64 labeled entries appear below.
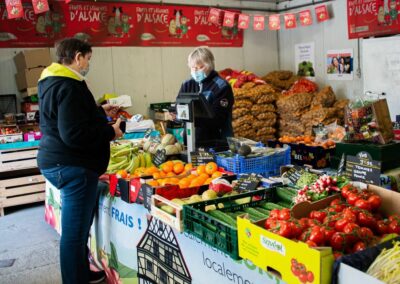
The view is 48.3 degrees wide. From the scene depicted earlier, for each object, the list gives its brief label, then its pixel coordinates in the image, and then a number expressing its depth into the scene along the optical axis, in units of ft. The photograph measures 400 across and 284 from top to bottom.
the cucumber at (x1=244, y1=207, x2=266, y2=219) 7.25
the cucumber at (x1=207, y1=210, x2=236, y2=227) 7.03
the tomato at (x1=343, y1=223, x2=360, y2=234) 5.69
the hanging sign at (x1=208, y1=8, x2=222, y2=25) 24.99
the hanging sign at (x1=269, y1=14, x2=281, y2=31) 25.79
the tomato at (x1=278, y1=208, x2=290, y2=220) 6.24
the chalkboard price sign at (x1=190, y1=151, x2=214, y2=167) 11.02
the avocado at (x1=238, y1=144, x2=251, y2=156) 10.26
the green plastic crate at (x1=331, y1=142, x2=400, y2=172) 10.58
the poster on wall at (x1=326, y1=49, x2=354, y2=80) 24.06
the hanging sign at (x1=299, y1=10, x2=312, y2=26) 25.07
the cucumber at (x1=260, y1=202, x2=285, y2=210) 7.70
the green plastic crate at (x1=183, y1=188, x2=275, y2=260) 6.36
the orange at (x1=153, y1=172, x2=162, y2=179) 10.51
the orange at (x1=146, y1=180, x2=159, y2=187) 9.83
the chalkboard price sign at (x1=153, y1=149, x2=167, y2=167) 12.08
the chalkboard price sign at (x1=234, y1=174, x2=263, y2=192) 8.70
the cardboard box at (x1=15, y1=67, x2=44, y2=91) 19.43
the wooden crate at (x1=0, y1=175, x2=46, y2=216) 18.35
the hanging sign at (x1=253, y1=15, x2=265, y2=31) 25.95
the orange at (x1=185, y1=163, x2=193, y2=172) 10.99
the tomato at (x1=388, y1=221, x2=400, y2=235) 6.07
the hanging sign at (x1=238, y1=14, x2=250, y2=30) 25.61
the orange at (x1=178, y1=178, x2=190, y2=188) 9.60
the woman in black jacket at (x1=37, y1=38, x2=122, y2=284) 9.05
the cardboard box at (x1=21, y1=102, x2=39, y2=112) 19.86
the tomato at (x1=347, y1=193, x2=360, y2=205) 6.98
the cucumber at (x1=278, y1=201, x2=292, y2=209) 7.84
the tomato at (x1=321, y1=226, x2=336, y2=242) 5.64
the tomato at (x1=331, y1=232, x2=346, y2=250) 5.54
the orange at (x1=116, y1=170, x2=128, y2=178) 10.78
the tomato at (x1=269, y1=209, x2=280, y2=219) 6.35
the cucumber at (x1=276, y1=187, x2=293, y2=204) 7.91
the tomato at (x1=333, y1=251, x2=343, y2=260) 5.28
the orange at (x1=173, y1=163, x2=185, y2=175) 10.90
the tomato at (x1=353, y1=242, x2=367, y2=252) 5.56
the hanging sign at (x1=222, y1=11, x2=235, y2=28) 25.43
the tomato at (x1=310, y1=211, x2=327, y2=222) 6.49
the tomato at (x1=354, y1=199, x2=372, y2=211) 6.76
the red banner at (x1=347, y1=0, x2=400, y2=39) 20.67
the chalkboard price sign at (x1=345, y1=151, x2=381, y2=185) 8.14
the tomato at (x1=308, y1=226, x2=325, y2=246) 5.55
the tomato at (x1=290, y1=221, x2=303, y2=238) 5.80
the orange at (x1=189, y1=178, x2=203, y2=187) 9.52
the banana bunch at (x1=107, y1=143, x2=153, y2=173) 12.26
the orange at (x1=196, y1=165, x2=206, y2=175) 10.22
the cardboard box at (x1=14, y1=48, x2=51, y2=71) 19.43
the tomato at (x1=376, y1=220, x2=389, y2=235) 6.13
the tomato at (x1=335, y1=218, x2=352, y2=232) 5.89
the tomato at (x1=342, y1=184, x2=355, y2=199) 7.23
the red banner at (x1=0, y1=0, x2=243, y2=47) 20.85
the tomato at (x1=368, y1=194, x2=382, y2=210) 6.84
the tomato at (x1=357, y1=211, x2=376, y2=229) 6.21
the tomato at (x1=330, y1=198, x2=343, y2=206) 6.94
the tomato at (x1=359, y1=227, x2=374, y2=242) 5.72
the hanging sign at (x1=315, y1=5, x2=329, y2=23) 24.61
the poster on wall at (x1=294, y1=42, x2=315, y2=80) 26.63
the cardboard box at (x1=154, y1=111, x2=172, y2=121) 22.78
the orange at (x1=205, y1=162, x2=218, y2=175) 10.09
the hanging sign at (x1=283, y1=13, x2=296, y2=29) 25.61
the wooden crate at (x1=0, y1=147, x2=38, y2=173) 18.44
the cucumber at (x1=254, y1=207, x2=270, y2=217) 7.52
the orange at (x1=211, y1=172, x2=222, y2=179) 9.76
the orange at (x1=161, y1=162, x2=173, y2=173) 11.01
